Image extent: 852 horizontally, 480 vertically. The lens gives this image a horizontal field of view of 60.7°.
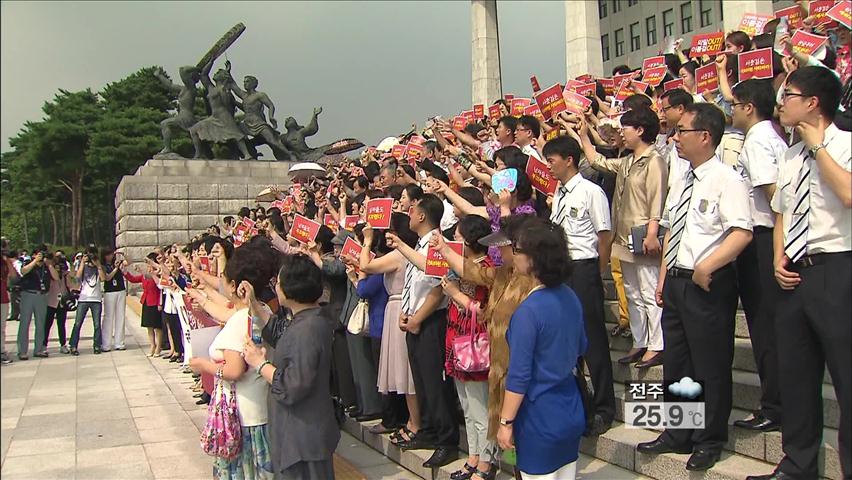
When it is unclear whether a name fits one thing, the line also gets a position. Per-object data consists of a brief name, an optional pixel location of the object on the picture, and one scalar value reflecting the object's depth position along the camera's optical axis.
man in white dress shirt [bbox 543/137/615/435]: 4.55
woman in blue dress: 3.06
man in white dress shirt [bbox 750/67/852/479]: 3.04
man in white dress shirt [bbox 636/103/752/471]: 3.73
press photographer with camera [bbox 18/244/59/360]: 12.30
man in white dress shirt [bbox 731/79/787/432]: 3.91
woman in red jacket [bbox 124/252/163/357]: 12.51
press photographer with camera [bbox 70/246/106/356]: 12.91
